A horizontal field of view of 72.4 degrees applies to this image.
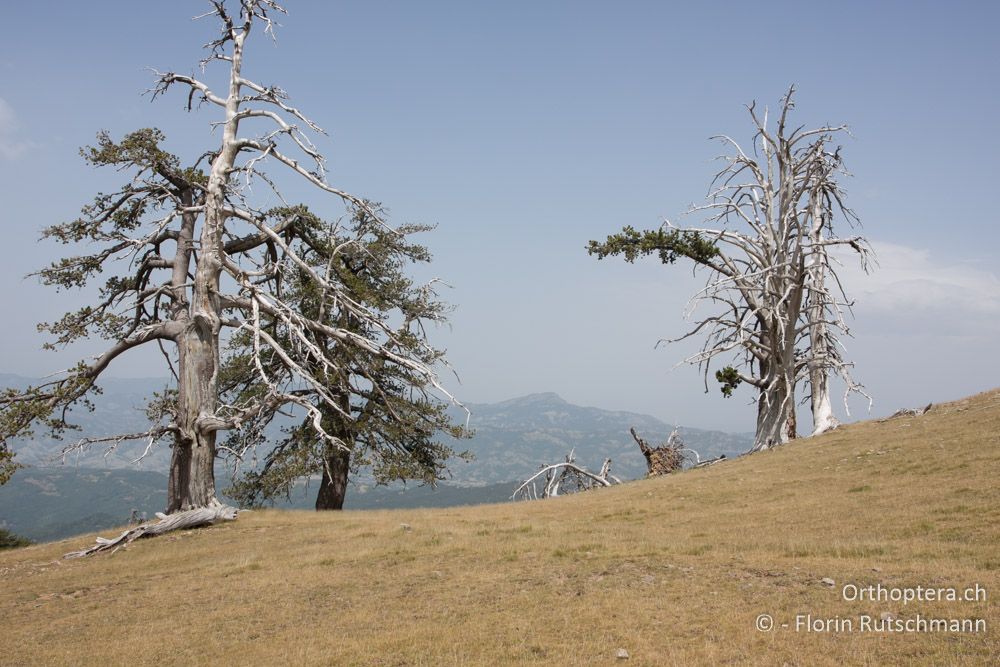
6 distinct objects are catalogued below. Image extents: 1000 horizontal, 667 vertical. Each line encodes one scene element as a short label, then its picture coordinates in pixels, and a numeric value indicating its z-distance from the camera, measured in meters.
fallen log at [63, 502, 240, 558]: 17.73
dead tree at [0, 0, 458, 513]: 21.22
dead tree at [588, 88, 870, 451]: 30.25
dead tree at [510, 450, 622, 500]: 33.53
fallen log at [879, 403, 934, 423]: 29.25
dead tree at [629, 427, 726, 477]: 33.72
